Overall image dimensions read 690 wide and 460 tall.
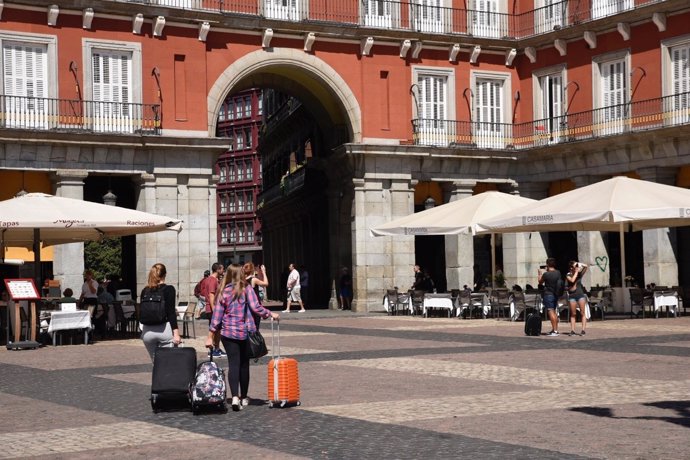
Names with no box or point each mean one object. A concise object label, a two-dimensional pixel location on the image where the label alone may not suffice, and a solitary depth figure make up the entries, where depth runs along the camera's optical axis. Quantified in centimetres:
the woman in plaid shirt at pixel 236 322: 1267
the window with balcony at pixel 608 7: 3812
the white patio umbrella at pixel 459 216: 3134
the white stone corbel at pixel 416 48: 4025
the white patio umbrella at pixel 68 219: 2317
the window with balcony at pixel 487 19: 4161
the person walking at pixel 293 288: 4043
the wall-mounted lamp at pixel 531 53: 4178
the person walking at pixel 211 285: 2203
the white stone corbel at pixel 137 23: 3538
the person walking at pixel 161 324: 1368
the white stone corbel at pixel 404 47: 3990
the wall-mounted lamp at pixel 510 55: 4209
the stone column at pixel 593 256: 3928
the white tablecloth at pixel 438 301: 3281
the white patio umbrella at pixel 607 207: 2678
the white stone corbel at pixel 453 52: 4090
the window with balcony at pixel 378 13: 3969
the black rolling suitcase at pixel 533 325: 2386
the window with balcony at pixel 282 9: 3809
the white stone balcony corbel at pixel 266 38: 3762
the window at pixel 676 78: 3600
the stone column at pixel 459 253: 4066
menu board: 2344
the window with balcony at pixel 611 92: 3825
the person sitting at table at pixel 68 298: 2627
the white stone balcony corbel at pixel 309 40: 3841
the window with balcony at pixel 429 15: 4047
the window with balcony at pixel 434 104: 4050
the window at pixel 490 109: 4166
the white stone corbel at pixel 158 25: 3569
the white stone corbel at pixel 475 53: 4140
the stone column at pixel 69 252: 3425
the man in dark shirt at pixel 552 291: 2377
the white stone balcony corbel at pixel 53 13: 3412
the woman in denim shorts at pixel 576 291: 2364
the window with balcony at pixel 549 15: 4060
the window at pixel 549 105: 4088
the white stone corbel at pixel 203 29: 3644
